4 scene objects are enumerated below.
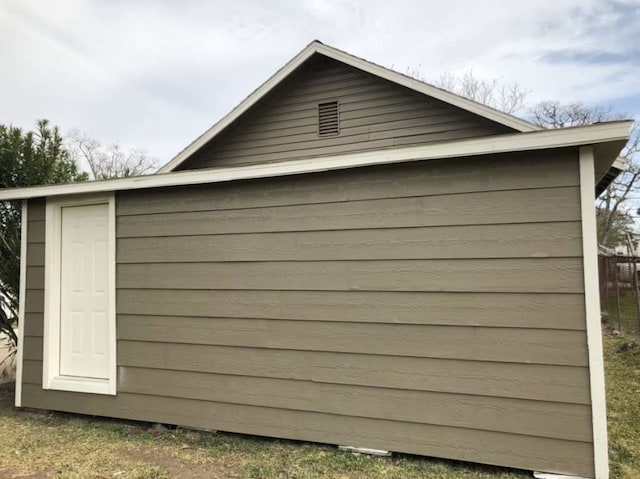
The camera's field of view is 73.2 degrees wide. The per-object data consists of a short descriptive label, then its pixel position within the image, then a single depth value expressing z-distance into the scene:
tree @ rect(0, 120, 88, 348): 5.08
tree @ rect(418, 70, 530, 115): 18.47
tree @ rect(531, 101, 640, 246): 23.62
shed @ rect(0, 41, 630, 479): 2.70
